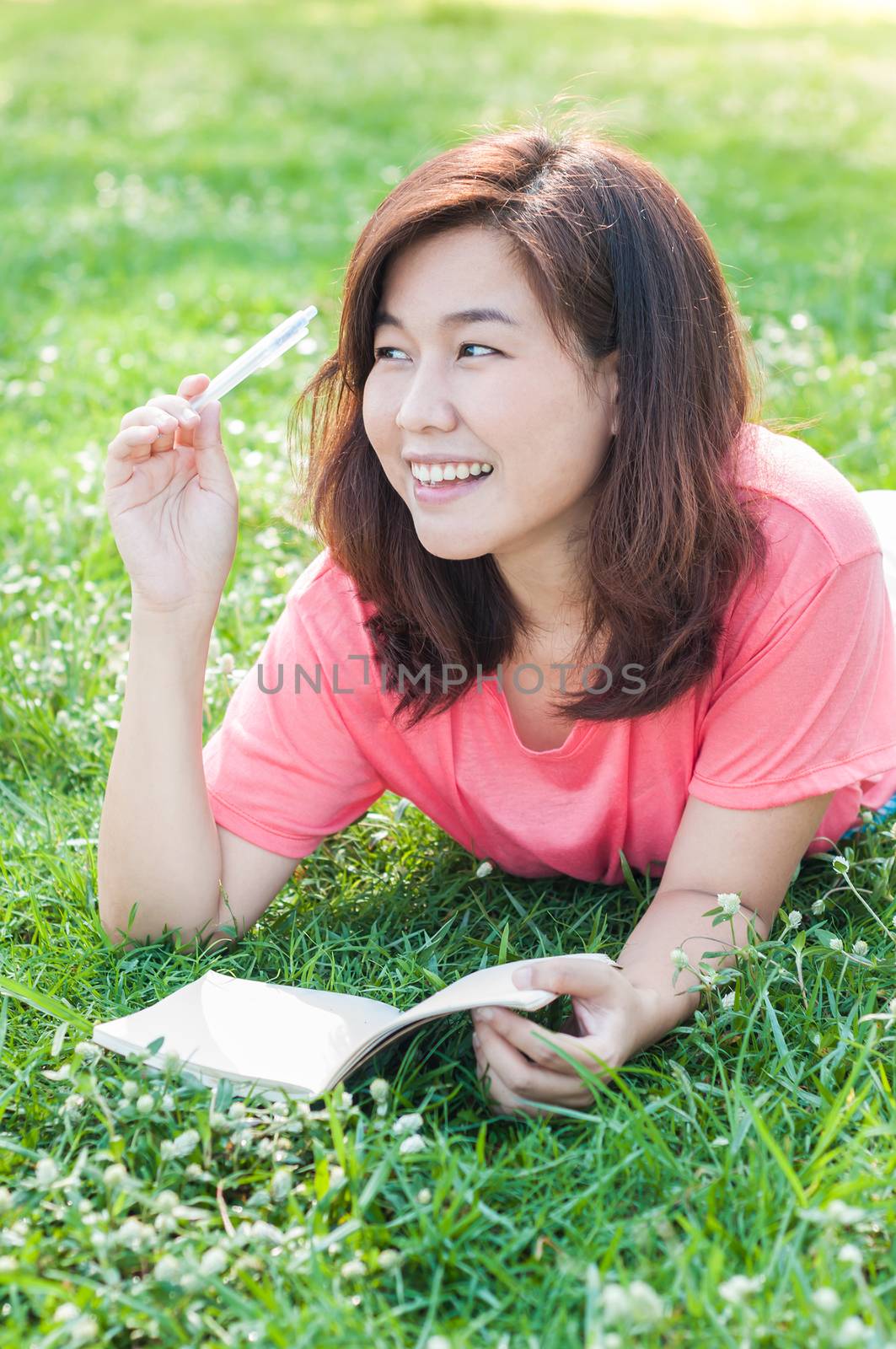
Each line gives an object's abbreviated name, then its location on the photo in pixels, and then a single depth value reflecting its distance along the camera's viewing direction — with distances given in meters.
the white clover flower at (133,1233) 1.84
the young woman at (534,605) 1.99
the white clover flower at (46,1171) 1.87
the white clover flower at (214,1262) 1.82
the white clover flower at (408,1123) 1.91
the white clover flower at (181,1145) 1.89
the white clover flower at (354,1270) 1.83
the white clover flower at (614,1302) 1.74
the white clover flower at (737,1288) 1.77
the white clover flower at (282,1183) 1.88
